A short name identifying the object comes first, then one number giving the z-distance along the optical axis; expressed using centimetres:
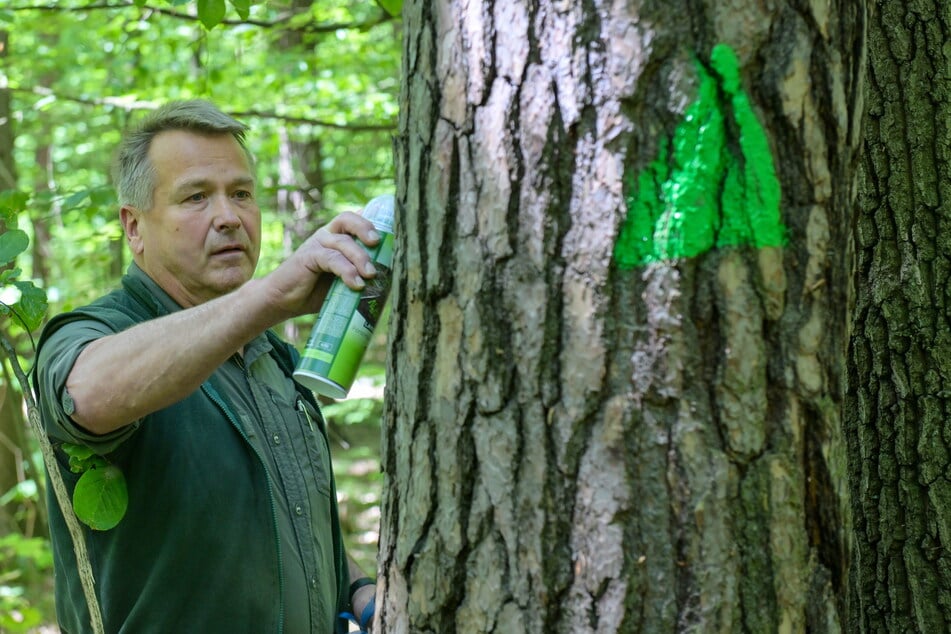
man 300
